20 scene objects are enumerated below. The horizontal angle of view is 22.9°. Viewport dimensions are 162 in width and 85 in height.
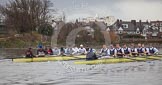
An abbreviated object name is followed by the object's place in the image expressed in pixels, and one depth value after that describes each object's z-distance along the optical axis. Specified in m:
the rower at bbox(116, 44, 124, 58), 40.44
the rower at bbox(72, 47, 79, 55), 46.32
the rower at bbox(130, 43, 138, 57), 43.22
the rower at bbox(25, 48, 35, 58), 39.87
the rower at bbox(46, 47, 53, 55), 44.28
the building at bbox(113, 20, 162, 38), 156.62
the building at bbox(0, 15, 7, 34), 96.29
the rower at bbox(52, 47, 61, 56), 45.05
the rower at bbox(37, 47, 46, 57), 43.97
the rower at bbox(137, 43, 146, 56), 44.16
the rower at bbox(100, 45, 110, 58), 38.83
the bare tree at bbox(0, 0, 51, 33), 90.00
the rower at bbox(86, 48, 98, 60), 35.68
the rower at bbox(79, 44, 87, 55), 46.38
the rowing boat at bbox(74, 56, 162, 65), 35.12
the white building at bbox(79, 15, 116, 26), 100.06
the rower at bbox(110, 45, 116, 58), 40.09
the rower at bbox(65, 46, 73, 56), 45.72
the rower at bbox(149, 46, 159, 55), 45.69
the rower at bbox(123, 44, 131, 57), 42.19
